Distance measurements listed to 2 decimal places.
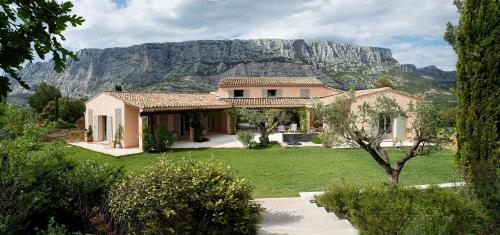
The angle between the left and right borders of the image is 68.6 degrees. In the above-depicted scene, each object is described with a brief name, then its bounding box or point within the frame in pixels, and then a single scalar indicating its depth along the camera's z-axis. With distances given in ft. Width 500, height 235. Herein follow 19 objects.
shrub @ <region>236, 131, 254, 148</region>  77.30
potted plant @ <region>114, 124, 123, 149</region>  79.25
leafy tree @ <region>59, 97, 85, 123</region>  138.21
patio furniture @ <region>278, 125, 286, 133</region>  110.32
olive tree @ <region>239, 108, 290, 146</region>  83.05
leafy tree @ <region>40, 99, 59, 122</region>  138.40
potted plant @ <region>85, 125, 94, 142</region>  90.89
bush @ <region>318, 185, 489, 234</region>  21.67
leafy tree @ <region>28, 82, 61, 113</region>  167.12
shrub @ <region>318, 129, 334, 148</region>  37.78
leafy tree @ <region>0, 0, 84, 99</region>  8.25
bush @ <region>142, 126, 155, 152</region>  73.61
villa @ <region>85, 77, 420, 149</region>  80.23
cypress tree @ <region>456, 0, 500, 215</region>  32.40
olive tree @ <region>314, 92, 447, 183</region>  34.32
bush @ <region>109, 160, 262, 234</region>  20.84
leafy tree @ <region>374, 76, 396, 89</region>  154.92
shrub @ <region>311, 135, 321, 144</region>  82.64
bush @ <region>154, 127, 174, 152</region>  73.97
